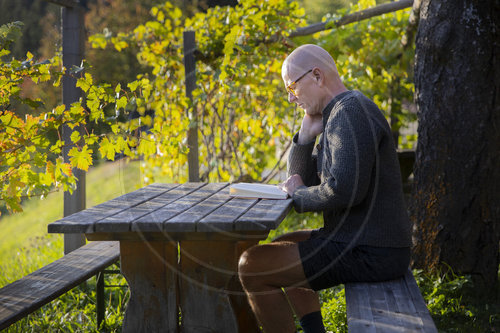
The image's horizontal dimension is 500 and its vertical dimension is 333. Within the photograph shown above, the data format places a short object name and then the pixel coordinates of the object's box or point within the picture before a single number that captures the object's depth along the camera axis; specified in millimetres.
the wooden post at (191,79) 4672
